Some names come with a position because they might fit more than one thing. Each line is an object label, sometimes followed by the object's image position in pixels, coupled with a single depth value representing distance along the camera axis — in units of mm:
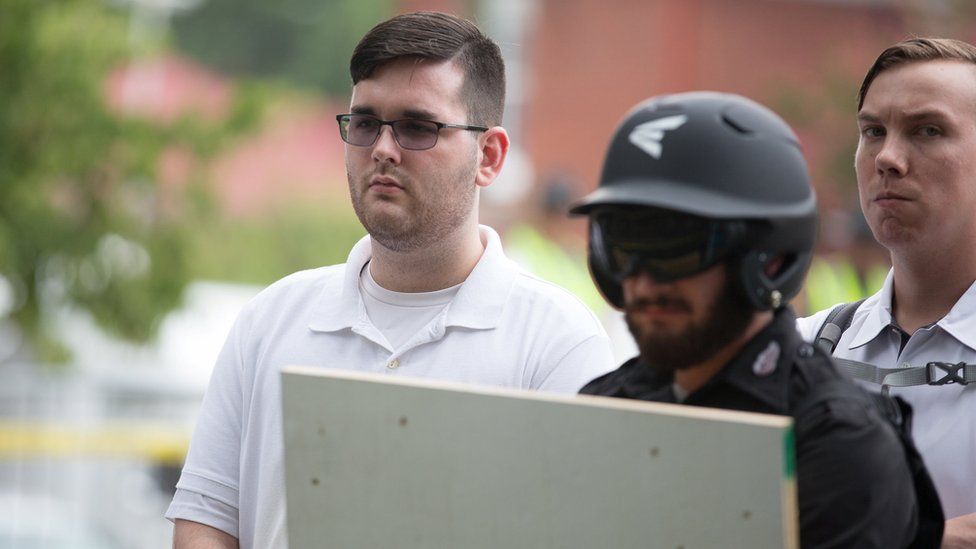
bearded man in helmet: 4570
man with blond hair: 6094
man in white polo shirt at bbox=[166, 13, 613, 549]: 6695
